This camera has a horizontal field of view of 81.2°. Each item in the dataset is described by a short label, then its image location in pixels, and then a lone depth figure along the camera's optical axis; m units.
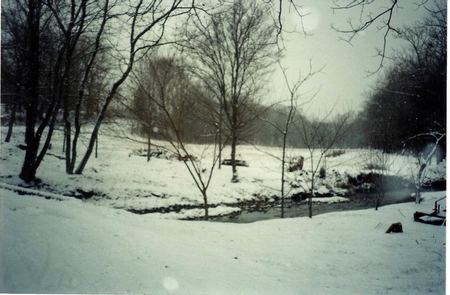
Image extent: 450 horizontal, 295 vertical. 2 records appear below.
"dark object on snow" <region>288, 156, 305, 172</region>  12.19
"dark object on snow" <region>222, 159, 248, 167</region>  13.27
